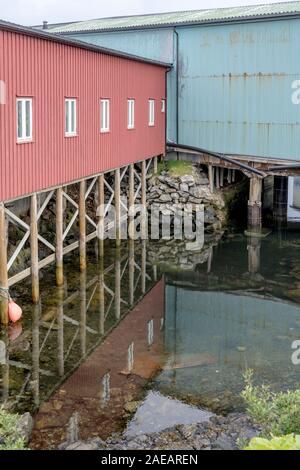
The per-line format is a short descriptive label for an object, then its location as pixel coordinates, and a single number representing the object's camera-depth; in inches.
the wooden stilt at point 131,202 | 886.4
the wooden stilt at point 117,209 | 820.6
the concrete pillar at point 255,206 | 952.3
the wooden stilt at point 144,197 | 930.1
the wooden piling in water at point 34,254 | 593.6
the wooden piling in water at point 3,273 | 531.8
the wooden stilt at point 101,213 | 777.6
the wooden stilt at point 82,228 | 711.1
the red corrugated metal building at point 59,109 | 528.1
